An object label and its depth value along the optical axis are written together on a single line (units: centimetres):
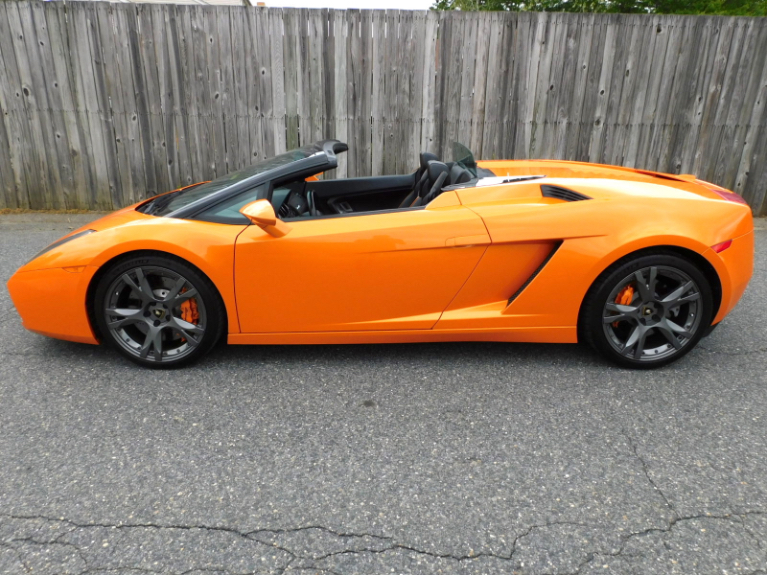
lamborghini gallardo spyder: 274
